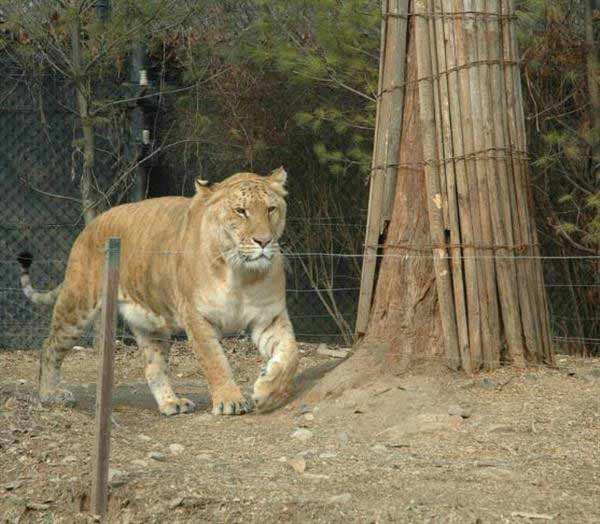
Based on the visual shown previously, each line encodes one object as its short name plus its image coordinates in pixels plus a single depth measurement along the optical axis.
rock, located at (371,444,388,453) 10.94
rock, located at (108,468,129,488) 9.60
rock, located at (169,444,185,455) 11.35
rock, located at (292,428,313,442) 11.66
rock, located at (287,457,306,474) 10.27
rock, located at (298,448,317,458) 10.85
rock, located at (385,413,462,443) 11.38
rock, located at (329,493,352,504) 9.11
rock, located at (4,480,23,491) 9.80
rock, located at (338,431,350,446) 11.41
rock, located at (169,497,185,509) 9.23
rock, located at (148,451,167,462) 10.80
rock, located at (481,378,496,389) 12.22
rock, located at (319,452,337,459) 10.71
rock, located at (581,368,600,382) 12.82
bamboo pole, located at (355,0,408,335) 13.04
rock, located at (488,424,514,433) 11.22
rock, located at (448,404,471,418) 11.63
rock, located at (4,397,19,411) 12.05
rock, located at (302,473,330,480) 9.90
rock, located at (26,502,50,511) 9.46
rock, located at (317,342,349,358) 19.50
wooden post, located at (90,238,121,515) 9.01
